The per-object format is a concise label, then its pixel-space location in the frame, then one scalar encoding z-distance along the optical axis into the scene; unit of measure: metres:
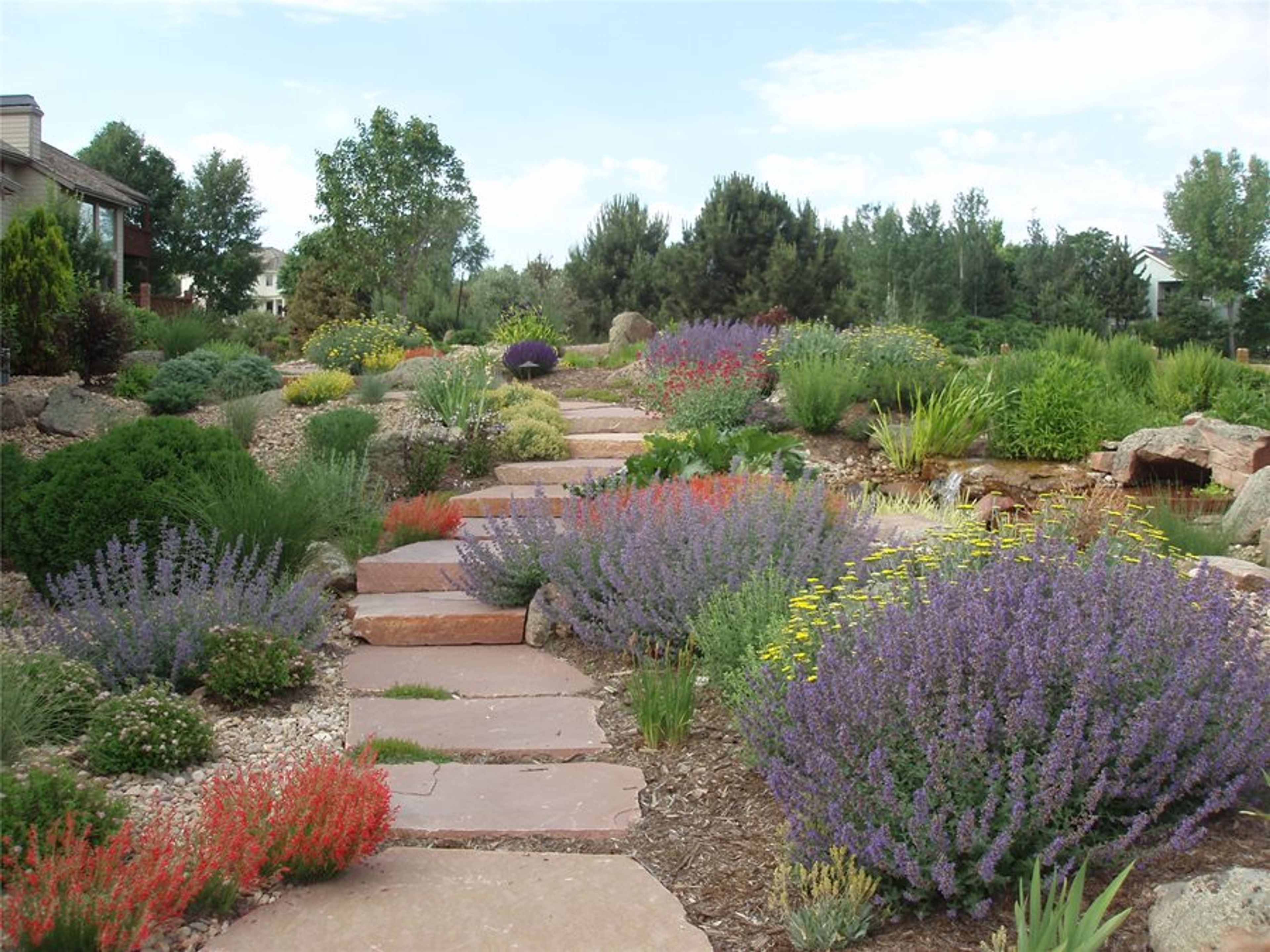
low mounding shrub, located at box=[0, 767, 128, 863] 3.08
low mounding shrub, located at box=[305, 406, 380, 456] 9.09
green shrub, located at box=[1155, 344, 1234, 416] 12.58
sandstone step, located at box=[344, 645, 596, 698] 5.19
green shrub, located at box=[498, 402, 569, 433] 10.22
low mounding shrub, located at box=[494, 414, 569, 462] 9.61
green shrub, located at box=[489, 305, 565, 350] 17.86
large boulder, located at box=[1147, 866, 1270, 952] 2.53
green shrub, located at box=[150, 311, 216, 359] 16.25
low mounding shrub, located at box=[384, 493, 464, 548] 7.34
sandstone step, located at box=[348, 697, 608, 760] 4.42
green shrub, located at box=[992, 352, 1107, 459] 9.82
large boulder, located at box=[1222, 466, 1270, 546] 8.00
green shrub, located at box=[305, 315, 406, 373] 16.19
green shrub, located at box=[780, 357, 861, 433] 9.99
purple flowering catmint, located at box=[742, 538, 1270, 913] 2.88
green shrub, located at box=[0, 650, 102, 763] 3.81
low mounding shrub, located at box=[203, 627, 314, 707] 4.73
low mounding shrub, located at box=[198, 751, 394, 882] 3.15
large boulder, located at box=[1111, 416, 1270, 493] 9.39
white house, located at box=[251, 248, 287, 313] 74.00
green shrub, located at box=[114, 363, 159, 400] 12.61
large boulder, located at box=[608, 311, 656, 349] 20.22
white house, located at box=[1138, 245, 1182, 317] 48.72
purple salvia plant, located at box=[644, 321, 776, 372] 12.33
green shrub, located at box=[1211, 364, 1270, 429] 11.04
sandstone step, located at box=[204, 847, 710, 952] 2.93
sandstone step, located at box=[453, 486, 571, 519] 8.01
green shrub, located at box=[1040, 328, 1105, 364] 13.41
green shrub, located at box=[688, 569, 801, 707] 4.46
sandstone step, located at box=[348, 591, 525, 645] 5.90
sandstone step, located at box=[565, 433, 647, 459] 9.86
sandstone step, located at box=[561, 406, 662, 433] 10.76
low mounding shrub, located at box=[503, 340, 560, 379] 14.97
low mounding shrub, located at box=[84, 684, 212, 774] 3.96
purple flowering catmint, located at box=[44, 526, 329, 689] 4.75
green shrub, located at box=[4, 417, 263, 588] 6.09
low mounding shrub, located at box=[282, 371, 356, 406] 12.04
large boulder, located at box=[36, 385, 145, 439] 10.73
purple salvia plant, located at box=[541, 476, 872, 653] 5.10
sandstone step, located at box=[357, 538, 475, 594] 6.59
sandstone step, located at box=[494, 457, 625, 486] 8.84
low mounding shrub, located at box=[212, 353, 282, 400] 12.51
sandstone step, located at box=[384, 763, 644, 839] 3.66
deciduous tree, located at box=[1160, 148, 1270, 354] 39.91
